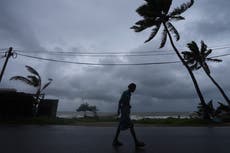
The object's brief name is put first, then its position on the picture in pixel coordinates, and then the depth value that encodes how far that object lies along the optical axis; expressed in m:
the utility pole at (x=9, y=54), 10.09
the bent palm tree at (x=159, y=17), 10.39
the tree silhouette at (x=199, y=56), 12.53
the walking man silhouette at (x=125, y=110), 3.39
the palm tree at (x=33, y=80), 10.12
